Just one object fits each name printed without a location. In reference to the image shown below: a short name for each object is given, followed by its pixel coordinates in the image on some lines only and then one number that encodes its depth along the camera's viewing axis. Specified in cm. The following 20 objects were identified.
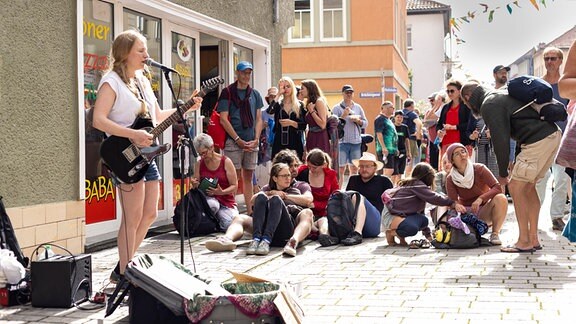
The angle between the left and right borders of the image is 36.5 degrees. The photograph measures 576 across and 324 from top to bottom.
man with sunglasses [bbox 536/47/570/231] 1019
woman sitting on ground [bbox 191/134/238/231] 1017
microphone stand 616
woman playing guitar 610
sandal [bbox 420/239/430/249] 909
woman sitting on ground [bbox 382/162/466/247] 917
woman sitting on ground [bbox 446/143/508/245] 922
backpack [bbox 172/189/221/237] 999
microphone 609
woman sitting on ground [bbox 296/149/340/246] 988
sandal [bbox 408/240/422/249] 907
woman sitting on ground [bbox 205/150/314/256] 875
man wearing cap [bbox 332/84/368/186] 1458
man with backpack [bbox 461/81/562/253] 804
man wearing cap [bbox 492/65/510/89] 1170
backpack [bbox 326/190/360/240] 941
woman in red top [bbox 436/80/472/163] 1163
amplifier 604
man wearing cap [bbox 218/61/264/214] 1141
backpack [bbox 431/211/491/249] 887
